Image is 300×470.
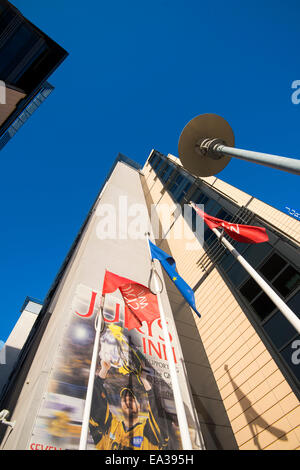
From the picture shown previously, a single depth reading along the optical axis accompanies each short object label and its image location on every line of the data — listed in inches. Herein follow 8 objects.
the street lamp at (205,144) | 310.2
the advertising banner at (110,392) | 188.9
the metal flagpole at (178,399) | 142.7
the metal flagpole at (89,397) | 150.1
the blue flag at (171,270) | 313.1
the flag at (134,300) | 259.6
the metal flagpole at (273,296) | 186.9
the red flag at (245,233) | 280.5
